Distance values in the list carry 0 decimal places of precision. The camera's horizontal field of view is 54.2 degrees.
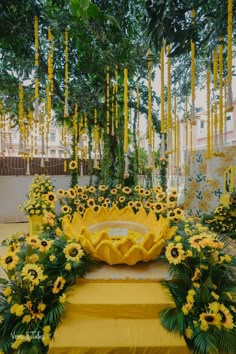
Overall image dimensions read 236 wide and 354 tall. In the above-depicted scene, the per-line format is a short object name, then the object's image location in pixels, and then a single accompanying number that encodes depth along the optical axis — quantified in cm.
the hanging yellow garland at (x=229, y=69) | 164
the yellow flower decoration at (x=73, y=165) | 315
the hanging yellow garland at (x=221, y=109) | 203
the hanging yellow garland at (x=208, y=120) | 220
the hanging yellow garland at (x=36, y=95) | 206
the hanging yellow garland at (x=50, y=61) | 220
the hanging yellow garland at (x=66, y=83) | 229
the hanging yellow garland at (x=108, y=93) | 301
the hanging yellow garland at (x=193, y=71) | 181
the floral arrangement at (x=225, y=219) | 325
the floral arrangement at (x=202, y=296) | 117
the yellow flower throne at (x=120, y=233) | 154
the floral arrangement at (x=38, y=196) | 331
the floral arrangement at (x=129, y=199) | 225
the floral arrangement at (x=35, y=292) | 122
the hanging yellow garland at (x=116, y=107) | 328
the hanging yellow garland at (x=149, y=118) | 223
